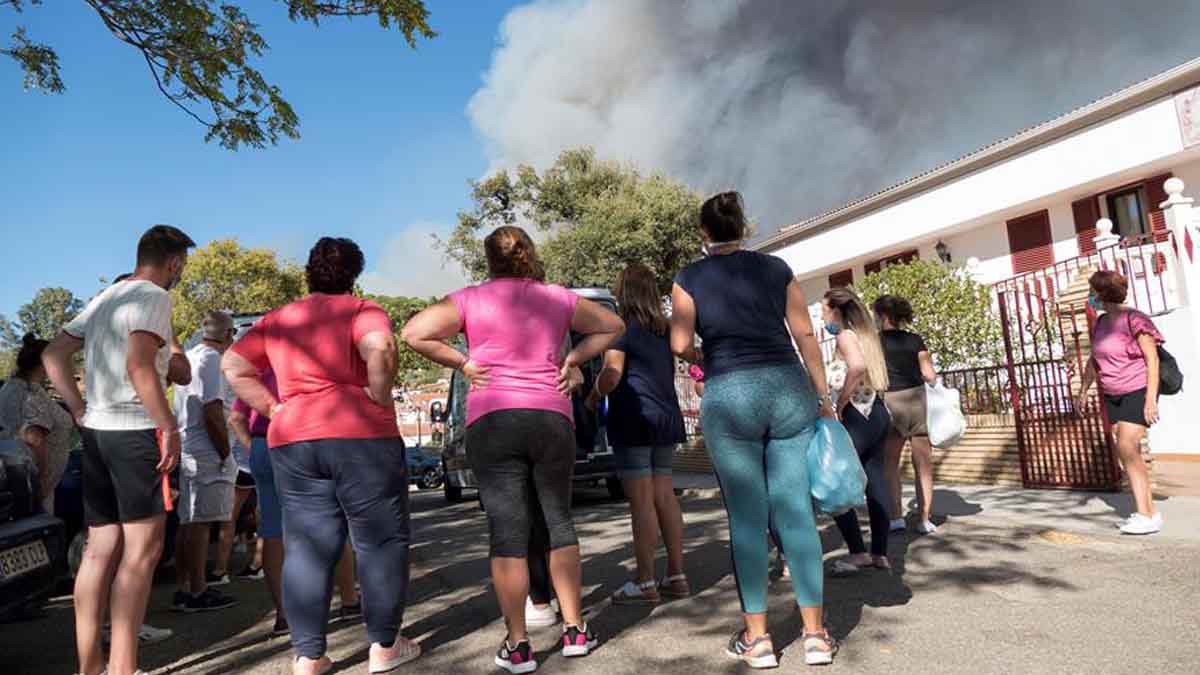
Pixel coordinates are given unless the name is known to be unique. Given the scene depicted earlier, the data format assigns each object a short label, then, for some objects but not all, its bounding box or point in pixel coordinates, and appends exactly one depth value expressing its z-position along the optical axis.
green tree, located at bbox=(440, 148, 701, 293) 28.98
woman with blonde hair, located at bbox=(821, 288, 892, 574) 5.01
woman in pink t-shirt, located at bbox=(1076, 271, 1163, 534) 5.56
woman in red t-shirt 3.61
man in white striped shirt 3.68
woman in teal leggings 3.51
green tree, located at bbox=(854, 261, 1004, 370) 13.30
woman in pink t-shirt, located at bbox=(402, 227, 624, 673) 3.61
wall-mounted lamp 21.30
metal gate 7.54
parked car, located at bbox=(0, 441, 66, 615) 3.90
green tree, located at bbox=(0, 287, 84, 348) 89.74
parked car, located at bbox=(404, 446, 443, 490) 22.31
